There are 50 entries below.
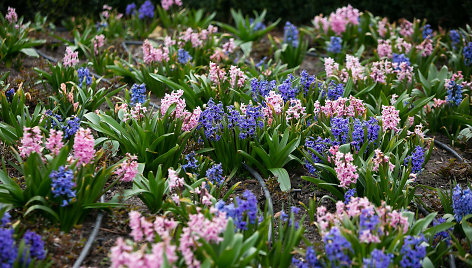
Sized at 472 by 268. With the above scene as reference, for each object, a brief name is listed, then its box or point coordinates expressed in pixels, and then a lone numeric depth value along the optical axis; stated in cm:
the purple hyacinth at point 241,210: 296
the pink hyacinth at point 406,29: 679
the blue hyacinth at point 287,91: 452
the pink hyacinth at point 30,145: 330
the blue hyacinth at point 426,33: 648
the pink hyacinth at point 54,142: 333
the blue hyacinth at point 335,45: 633
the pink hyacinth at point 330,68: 522
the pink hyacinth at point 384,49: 612
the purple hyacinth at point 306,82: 480
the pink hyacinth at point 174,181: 330
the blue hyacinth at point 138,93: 446
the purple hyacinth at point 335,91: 471
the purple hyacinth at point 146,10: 731
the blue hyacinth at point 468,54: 592
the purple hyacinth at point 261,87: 470
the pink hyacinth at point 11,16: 609
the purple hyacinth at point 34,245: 286
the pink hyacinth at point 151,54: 541
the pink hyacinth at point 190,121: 414
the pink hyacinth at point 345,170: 351
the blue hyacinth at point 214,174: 363
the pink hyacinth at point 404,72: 532
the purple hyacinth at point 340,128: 397
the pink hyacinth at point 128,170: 345
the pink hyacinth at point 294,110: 425
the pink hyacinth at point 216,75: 483
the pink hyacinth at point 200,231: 277
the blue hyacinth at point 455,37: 656
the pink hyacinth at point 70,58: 495
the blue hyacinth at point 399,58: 556
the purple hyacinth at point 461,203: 343
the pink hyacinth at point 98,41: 584
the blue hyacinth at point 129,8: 745
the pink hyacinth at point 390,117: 405
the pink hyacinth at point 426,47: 616
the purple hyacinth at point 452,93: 494
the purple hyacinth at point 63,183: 308
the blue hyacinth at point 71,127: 390
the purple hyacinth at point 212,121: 408
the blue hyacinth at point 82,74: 488
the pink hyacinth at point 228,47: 591
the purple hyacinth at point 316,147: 390
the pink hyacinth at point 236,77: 480
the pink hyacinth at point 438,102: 483
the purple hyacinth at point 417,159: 383
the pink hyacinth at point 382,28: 686
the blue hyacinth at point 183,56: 551
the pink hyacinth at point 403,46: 608
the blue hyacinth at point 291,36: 641
